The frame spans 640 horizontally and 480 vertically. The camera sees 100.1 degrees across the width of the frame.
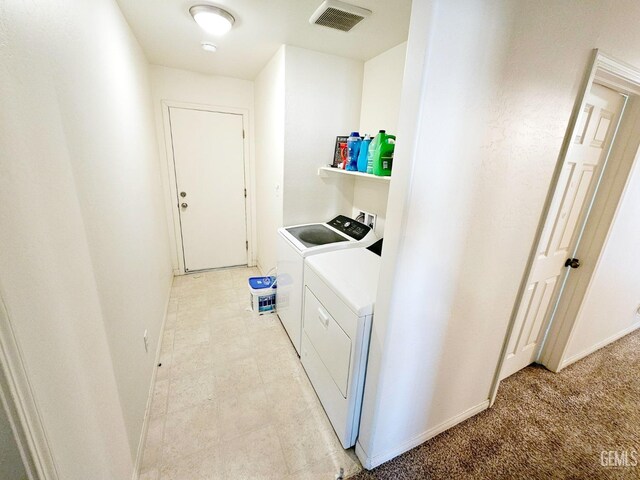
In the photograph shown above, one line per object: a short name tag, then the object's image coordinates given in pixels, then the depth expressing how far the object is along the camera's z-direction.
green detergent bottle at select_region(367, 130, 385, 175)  1.70
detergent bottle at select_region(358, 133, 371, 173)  1.90
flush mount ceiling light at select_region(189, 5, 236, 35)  1.56
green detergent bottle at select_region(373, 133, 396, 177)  1.68
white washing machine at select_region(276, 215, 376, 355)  1.94
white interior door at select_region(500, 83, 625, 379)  1.47
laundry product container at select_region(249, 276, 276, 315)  2.55
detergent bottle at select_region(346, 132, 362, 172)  2.01
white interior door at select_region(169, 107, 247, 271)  2.96
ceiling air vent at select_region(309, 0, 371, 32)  1.46
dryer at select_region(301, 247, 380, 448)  1.26
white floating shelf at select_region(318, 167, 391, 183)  2.23
